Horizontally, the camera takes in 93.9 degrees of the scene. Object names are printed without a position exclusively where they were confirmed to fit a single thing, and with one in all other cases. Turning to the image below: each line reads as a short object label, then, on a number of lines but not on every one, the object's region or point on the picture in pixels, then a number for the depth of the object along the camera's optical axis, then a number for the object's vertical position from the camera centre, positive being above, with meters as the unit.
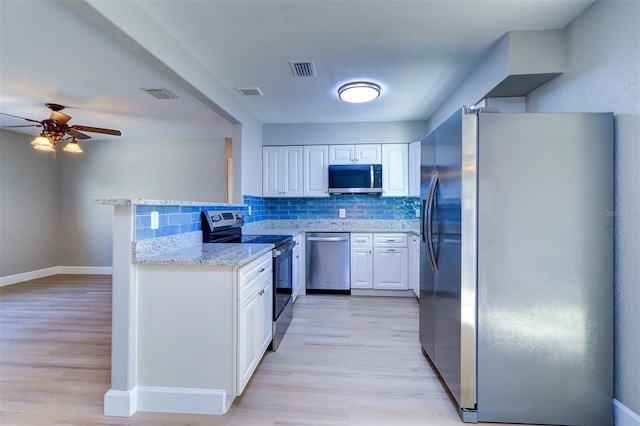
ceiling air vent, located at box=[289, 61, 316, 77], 2.65 +1.32
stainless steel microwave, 4.25 +0.48
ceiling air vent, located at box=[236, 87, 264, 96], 3.22 +1.33
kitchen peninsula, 1.71 -0.68
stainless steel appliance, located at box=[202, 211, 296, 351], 2.47 -0.33
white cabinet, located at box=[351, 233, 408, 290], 4.08 -0.67
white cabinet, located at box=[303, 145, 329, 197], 4.46 +0.62
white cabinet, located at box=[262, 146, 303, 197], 4.50 +0.62
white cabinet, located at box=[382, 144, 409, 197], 4.36 +0.58
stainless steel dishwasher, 4.15 -0.68
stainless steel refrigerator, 1.64 -0.30
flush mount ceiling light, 3.03 +1.26
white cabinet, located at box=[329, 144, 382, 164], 4.41 +0.87
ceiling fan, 3.40 +0.95
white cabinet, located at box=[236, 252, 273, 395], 1.75 -0.69
